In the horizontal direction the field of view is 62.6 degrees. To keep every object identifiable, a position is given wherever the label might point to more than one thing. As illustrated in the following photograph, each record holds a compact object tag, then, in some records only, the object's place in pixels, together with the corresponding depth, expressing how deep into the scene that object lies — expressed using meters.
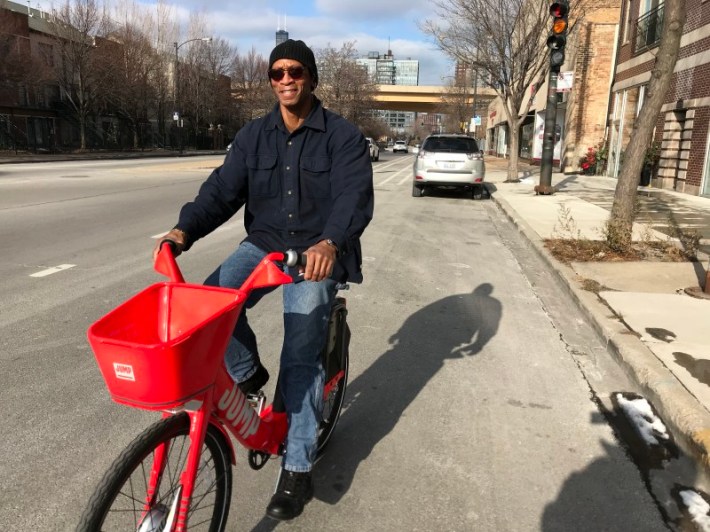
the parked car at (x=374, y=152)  38.61
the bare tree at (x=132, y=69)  46.31
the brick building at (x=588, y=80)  24.05
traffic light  13.70
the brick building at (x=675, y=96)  15.69
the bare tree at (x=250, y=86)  65.00
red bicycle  1.62
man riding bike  2.51
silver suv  15.22
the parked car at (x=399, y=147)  79.00
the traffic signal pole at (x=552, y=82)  13.91
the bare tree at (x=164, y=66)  52.62
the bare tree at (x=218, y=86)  60.69
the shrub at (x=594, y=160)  23.89
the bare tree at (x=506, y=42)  18.42
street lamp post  48.18
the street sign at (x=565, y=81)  15.45
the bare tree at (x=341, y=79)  57.44
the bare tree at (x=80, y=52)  41.41
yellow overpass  69.56
